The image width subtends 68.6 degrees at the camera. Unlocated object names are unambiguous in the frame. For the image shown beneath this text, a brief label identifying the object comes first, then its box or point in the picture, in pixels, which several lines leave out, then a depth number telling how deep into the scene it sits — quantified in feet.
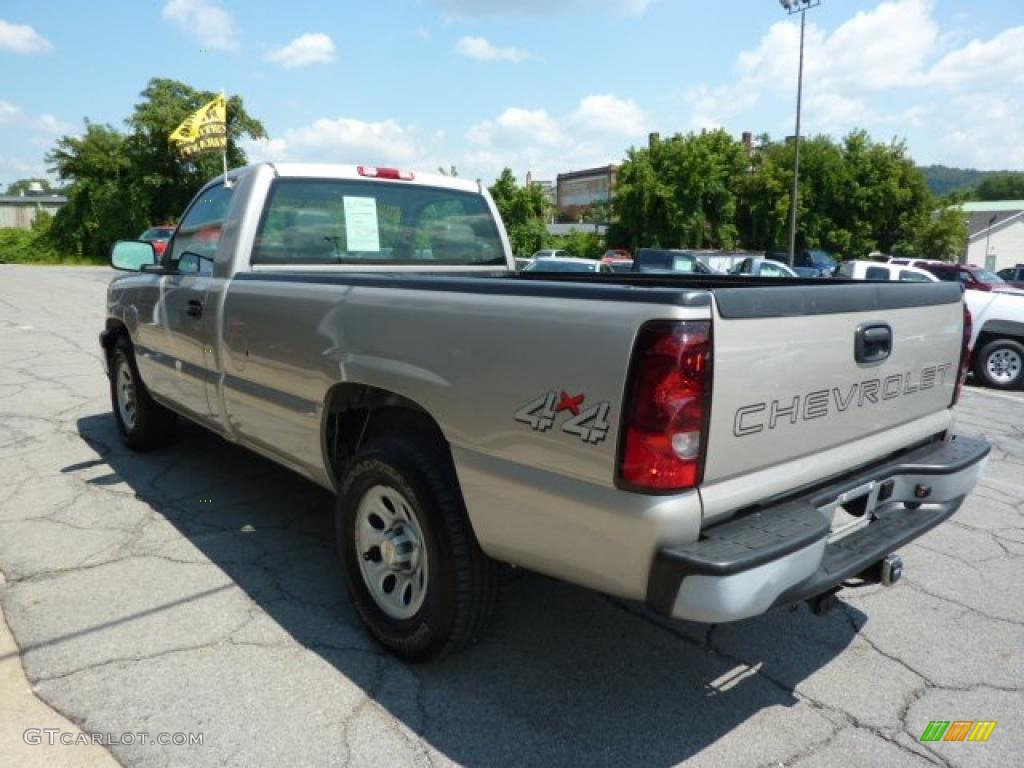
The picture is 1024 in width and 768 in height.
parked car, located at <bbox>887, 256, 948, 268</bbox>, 77.51
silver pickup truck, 6.49
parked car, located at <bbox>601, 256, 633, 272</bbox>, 82.91
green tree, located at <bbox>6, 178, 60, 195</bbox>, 320.99
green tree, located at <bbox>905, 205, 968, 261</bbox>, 127.44
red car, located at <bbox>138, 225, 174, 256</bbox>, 85.93
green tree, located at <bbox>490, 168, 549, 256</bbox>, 133.69
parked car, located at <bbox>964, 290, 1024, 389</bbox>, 31.91
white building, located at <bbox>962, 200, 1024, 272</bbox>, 192.75
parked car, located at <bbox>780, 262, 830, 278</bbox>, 81.84
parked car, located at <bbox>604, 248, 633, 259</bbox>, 124.29
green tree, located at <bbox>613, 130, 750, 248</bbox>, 133.08
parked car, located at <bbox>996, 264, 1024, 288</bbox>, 81.88
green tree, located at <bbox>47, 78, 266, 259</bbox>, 137.80
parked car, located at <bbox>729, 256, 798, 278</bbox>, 68.28
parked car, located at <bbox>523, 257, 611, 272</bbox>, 49.47
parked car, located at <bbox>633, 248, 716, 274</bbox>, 63.46
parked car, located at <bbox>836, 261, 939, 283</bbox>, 54.49
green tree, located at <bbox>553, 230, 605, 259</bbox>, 148.05
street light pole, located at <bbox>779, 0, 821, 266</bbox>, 96.12
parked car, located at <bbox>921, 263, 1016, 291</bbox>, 70.48
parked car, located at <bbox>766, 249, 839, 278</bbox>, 107.96
